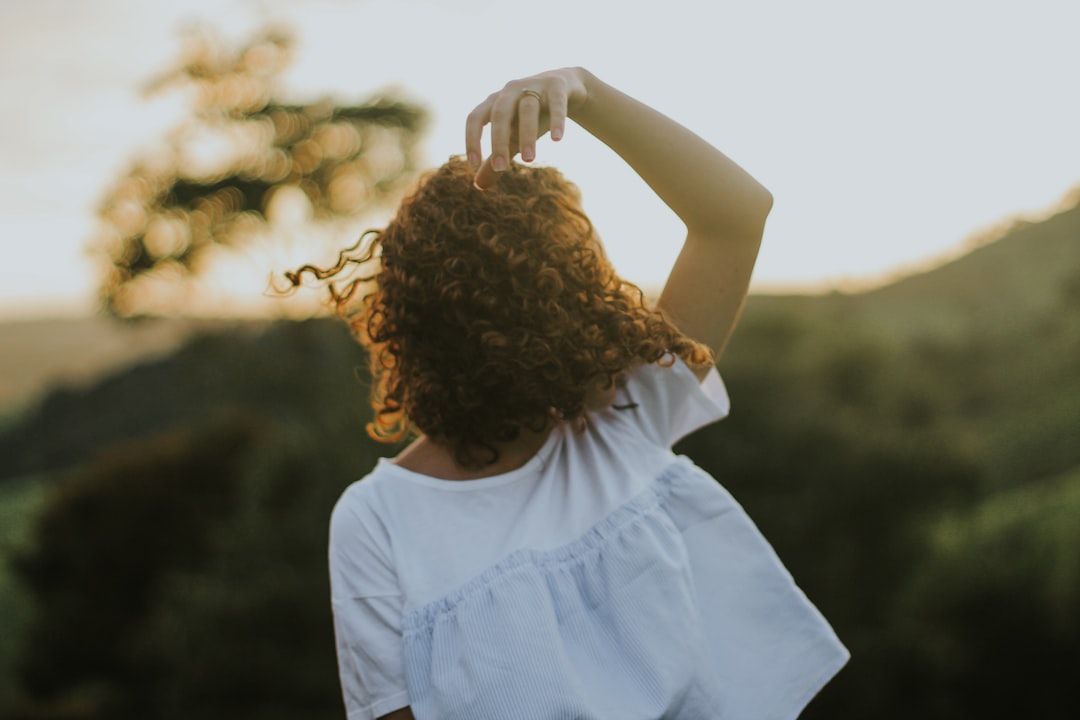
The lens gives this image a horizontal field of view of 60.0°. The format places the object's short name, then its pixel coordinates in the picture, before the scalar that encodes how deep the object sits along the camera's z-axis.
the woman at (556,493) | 1.38
